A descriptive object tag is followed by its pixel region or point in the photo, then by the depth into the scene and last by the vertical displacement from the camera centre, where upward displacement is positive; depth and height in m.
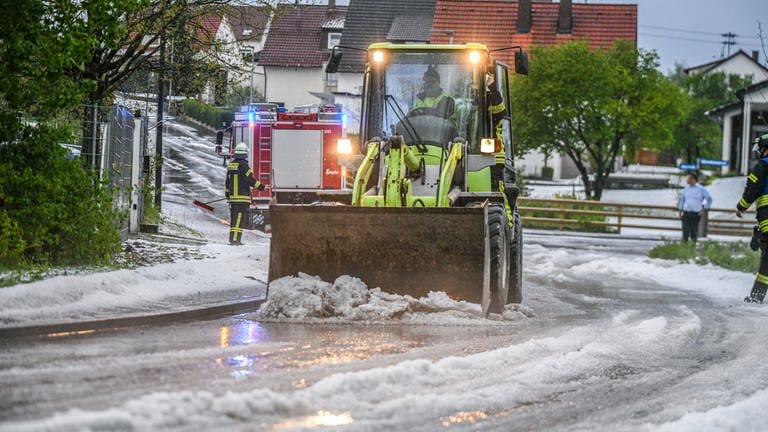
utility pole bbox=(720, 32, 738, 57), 124.38 +16.52
